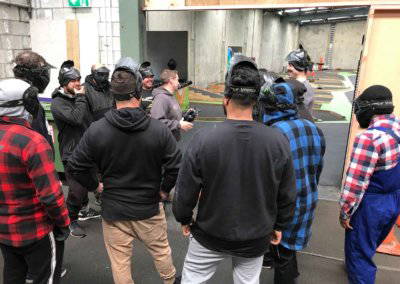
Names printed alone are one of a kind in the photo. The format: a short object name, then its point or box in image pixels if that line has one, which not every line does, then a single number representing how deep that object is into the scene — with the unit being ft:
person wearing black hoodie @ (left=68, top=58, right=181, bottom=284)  7.51
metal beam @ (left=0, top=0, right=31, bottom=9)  17.49
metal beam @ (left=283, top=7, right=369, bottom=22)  79.61
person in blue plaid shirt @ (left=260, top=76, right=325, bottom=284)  8.20
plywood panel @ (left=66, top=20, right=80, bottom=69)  18.31
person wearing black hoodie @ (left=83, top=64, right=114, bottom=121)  12.42
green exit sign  17.69
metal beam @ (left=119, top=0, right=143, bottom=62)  16.98
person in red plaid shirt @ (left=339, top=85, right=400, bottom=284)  8.27
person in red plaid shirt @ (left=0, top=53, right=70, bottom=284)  6.61
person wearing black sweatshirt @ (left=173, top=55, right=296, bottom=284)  6.10
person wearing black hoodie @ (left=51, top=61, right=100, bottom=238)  11.65
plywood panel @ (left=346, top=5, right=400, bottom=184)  14.33
